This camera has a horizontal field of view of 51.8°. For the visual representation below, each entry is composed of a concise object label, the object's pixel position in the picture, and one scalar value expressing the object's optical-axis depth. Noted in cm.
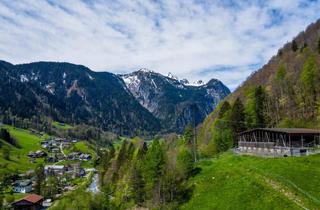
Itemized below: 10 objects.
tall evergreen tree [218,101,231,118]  11094
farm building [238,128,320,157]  6413
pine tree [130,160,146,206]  7631
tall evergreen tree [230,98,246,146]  9494
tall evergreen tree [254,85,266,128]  10044
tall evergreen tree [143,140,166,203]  7069
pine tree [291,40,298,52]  15811
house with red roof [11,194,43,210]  12200
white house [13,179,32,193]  16875
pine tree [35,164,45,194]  14638
